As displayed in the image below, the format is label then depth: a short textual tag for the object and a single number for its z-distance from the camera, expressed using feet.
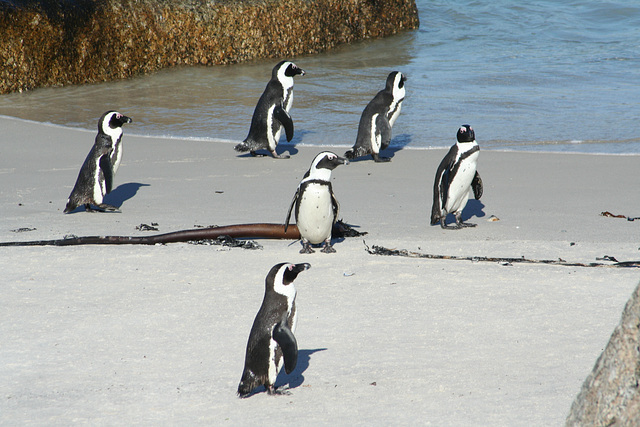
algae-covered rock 72.13
